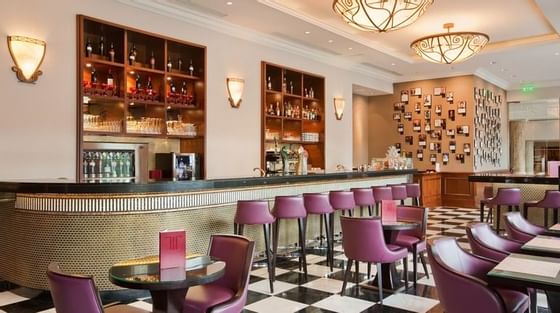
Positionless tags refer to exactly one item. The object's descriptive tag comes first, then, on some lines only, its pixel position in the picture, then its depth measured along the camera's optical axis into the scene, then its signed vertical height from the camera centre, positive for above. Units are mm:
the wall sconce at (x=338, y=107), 10156 +1231
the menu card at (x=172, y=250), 2479 -500
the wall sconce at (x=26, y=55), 4973 +1212
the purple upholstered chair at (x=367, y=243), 4117 -773
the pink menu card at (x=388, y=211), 4590 -522
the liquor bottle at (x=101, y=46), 6301 +1642
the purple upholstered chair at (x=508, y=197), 7039 -588
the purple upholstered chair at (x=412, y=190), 7922 -531
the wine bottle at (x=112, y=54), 6098 +1477
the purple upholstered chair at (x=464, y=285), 2176 -658
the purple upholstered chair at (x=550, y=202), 6480 -623
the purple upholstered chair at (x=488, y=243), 3086 -618
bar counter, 4137 -590
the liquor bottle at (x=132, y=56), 6375 +1528
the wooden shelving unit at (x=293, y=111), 8633 +1043
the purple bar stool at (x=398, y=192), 7379 -528
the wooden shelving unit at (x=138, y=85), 5914 +1148
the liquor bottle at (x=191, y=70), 7188 +1480
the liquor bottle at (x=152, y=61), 6672 +1519
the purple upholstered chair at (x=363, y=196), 6535 -532
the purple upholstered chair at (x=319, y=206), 5680 -578
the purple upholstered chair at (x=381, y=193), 6980 -510
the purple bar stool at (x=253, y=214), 4898 -584
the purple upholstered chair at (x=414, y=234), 4617 -817
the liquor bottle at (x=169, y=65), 6785 +1488
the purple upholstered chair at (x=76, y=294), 2078 -623
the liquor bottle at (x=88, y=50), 5836 +1473
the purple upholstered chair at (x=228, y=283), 2666 -801
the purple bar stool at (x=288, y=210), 5277 -583
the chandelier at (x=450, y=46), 7430 +1973
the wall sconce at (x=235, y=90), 7508 +1213
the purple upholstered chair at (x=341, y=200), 6035 -533
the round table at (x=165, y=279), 2303 -623
